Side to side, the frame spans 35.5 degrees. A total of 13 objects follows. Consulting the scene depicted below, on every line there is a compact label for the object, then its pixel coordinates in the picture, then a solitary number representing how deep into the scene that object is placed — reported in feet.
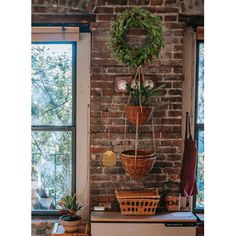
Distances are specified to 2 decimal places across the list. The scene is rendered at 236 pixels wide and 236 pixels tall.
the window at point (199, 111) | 11.90
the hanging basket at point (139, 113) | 10.11
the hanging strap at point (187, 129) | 11.81
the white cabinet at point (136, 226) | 10.33
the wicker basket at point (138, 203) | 10.57
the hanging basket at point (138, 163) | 10.07
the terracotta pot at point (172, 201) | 11.13
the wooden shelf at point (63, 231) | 10.54
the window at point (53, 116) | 11.82
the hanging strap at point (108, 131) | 11.28
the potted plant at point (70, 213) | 10.68
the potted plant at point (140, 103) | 10.13
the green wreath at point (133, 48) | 9.49
